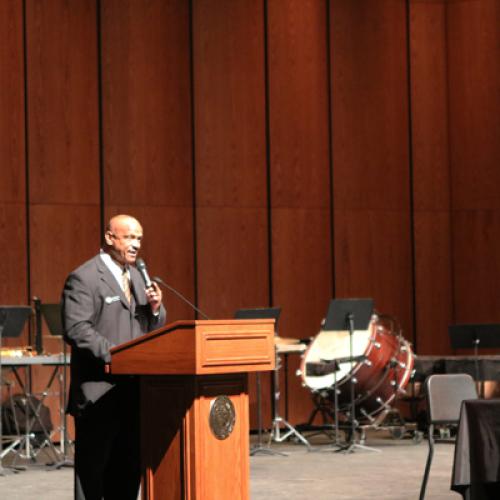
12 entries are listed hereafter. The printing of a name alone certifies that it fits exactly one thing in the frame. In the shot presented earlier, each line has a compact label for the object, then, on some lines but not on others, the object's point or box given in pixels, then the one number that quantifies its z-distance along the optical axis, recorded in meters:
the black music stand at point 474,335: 17.91
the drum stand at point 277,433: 18.29
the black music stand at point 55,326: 15.76
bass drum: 18.26
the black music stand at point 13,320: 15.24
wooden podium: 7.82
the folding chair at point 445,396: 11.04
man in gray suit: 8.68
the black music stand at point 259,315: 16.20
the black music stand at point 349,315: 17.24
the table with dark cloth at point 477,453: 9.41
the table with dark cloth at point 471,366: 19.44
